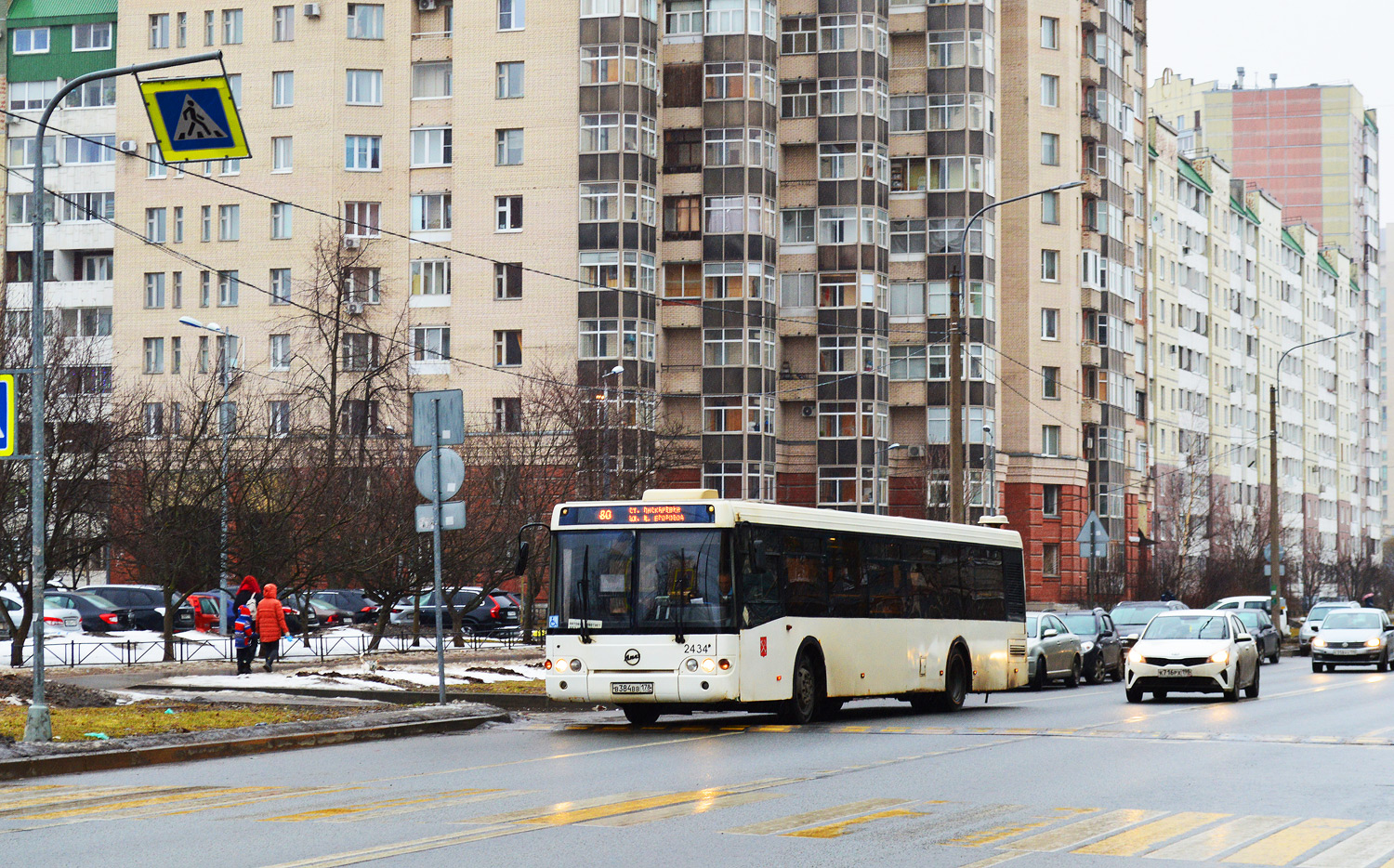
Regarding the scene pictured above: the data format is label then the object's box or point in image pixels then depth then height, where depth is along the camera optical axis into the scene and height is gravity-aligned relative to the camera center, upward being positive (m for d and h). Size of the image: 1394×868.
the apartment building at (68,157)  80.12 +16.11
